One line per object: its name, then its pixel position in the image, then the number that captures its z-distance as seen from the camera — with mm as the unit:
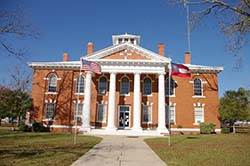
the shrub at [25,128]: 27548
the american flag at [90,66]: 18911
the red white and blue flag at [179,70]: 18705
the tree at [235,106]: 29594
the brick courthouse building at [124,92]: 28641
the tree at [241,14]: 12788
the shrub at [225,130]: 30023
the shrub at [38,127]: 27875
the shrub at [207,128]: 28500
